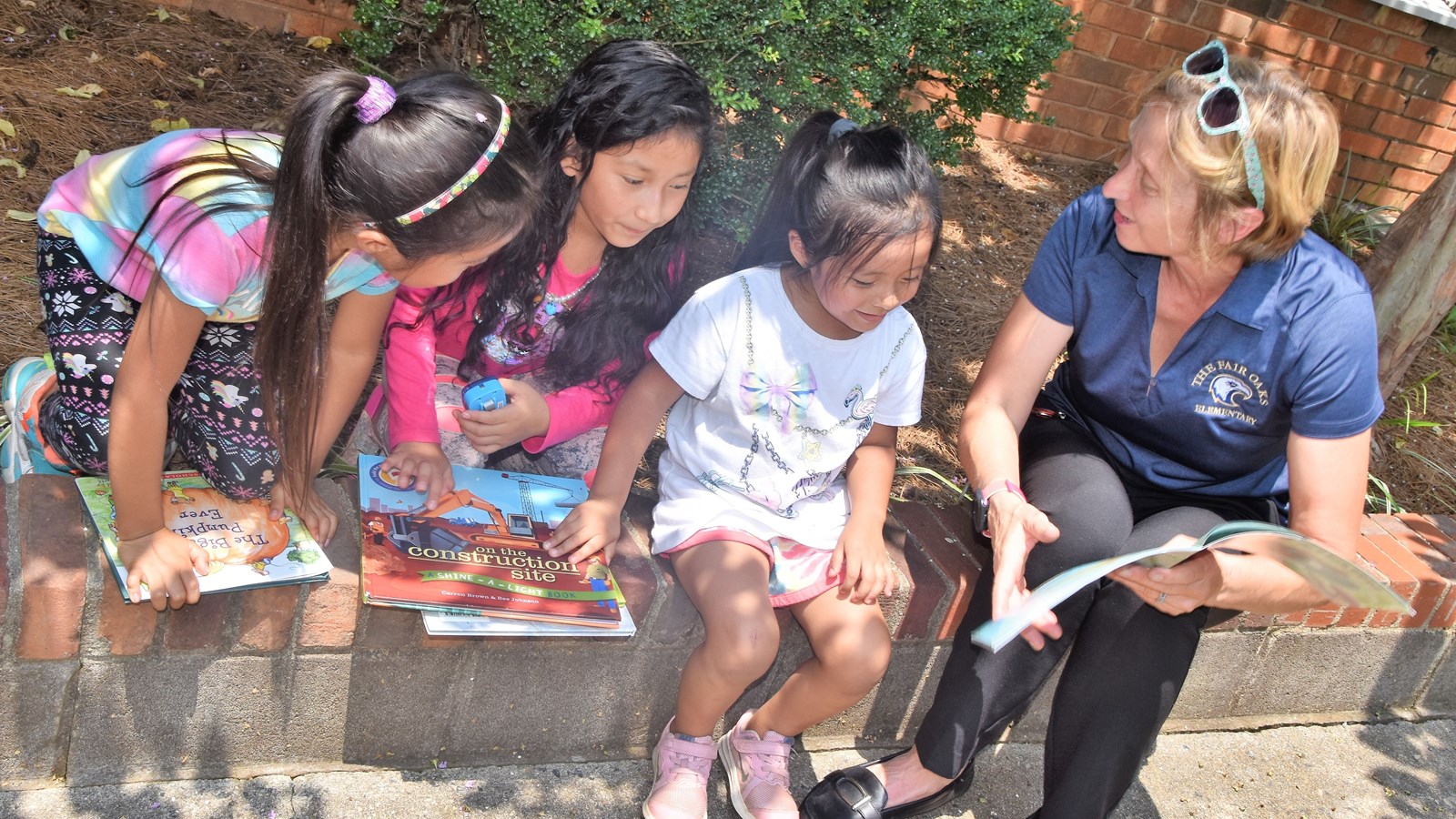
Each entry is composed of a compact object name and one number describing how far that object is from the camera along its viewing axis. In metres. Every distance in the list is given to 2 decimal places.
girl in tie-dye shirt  2.05
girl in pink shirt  2.49
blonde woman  2.26
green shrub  2.79
